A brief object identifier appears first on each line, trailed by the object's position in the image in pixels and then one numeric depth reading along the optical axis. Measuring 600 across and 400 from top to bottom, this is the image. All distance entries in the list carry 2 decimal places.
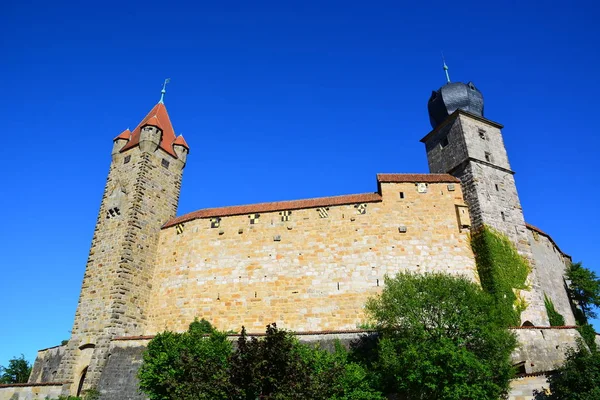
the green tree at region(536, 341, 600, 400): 15.81
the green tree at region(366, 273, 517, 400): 15.58
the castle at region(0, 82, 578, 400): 23.55
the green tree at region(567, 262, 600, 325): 29.36
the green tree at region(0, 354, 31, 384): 36.41
